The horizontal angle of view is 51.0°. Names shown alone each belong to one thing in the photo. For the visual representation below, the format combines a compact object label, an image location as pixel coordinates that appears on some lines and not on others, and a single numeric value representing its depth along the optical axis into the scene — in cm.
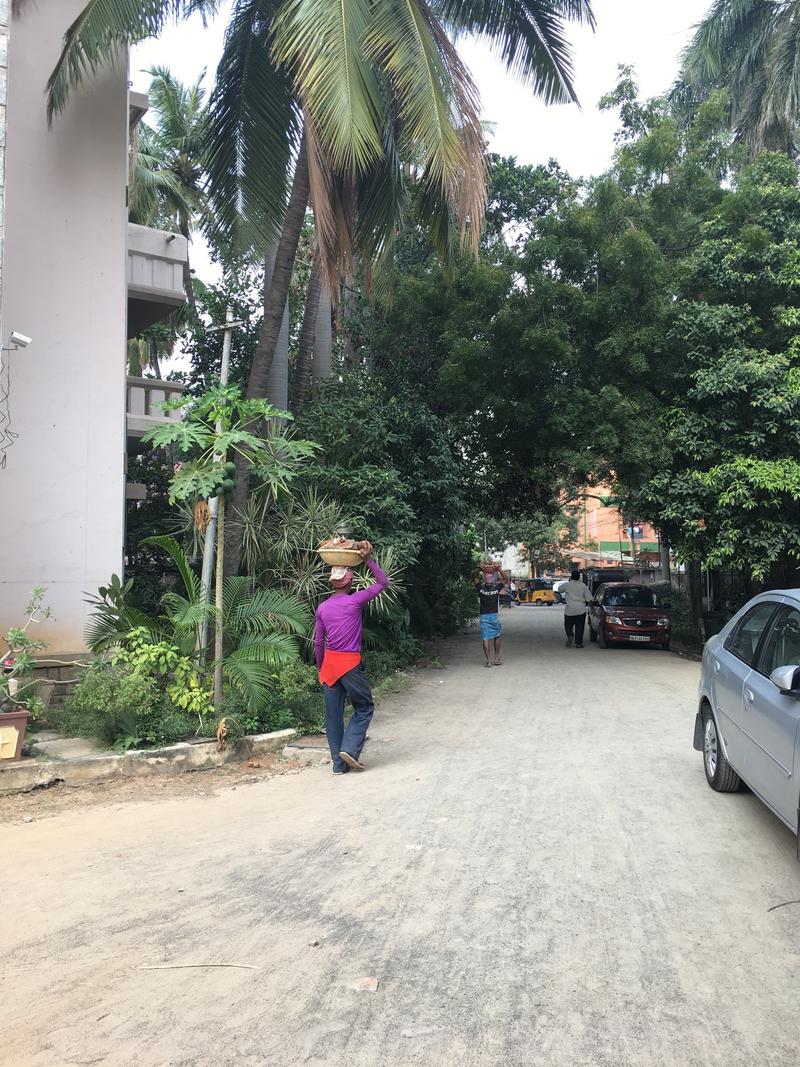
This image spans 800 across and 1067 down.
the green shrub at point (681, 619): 2117
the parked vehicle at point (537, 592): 5306
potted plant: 705
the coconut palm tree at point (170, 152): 2558
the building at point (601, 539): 6232
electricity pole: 860
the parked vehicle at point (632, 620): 1936
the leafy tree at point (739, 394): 1484
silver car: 450
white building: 963
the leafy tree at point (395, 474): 1247
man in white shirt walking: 1942
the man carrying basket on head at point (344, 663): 739
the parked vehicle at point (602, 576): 2964
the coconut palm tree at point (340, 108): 938
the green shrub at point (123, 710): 763
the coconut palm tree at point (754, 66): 2445
